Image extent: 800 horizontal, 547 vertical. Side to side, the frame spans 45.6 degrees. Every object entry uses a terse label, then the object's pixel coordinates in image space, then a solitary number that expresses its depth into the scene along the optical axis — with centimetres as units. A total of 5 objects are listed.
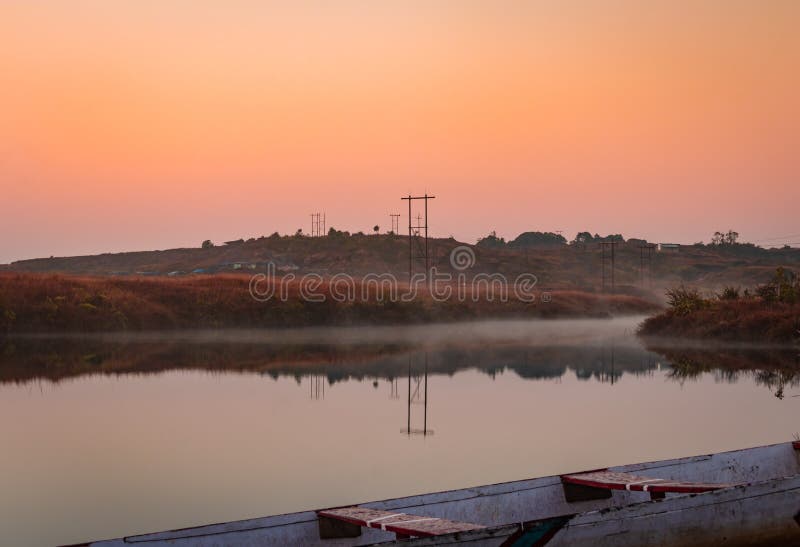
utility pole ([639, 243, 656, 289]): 17442
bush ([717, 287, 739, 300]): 5558
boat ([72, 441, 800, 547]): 1138
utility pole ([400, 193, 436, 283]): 16288
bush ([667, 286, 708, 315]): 5409
